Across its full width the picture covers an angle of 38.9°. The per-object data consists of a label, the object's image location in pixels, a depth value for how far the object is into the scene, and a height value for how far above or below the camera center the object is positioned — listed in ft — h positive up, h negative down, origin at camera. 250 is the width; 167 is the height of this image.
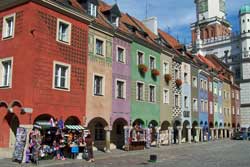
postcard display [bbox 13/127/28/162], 63.32 -3.84
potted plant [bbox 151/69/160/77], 109.67 +15.95
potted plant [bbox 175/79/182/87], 125.29 +14.76
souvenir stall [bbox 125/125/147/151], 94.95 -4.02
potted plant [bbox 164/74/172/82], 117.29 +15.44
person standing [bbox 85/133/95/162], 67.82 -4.61
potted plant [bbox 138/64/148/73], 103.60 +16.28
